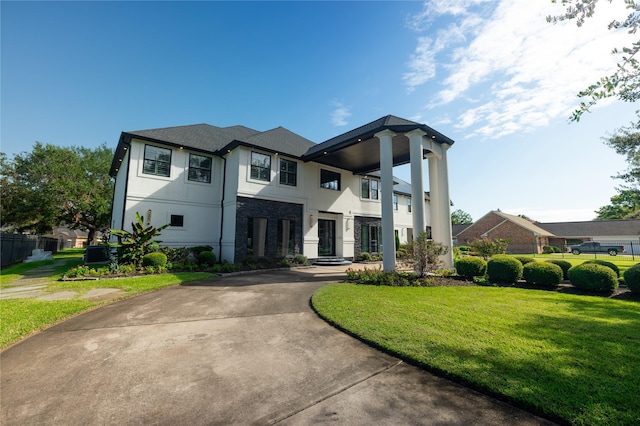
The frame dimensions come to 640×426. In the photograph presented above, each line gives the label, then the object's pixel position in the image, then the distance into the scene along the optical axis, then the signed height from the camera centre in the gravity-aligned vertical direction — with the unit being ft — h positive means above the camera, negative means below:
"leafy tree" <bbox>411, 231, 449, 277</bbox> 32.01 -1.35
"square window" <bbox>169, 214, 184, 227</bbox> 45.83 +4.08
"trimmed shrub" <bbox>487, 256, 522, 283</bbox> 30.09 -3.10
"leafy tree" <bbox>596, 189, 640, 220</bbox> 167.15 +22.93
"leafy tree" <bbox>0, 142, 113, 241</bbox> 82.38 +17.21
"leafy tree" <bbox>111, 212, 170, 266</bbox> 37.55 -0.19
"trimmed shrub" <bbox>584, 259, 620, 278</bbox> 26.54 -2.18
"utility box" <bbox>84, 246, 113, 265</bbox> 46.52 -2.30
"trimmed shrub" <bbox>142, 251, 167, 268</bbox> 37.01 -2.47
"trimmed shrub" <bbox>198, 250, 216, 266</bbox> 42.50 -2.50
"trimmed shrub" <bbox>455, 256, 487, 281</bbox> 33.01 -3.16
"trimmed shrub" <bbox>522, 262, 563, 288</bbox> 26.86 -3.26
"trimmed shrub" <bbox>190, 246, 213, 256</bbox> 44.96 -1.08
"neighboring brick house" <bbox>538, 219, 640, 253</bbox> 127.13 +6.07
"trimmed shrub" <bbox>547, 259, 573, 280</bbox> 29.45 -2.57
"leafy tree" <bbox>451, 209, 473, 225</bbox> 237.47 +24.45
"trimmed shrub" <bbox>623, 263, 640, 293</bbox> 22.62 -3.10
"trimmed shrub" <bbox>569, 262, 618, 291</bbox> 24.17 -3.24
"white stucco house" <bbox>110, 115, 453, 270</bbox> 40.32 +10.61
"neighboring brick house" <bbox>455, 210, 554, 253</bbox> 117.50 +5.76
